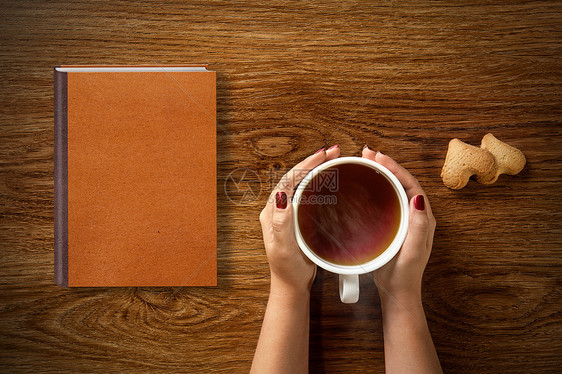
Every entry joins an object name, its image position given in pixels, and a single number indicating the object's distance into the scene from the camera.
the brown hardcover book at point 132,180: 0.60
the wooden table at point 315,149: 0.61
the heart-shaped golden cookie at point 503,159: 0.59
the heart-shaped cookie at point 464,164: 0.57
